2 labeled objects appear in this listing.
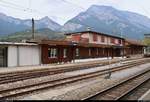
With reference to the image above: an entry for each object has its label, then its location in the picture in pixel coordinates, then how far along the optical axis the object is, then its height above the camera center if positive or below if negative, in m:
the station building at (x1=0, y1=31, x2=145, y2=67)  15.93 +0.34
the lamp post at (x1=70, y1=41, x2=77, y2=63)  21.14 +1.14
